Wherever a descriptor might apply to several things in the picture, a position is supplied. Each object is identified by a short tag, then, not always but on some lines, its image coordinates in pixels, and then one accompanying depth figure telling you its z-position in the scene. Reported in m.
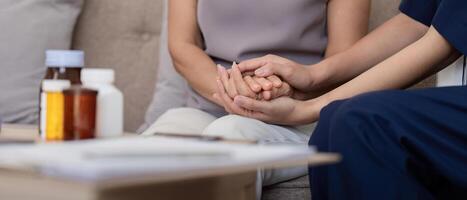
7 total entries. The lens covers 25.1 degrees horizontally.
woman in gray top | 2.22
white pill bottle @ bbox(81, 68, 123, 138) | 1.47
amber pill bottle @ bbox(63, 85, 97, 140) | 1.41
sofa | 2.59
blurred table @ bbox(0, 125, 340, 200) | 1.11
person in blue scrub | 1.64
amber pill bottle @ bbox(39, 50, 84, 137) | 1.54
